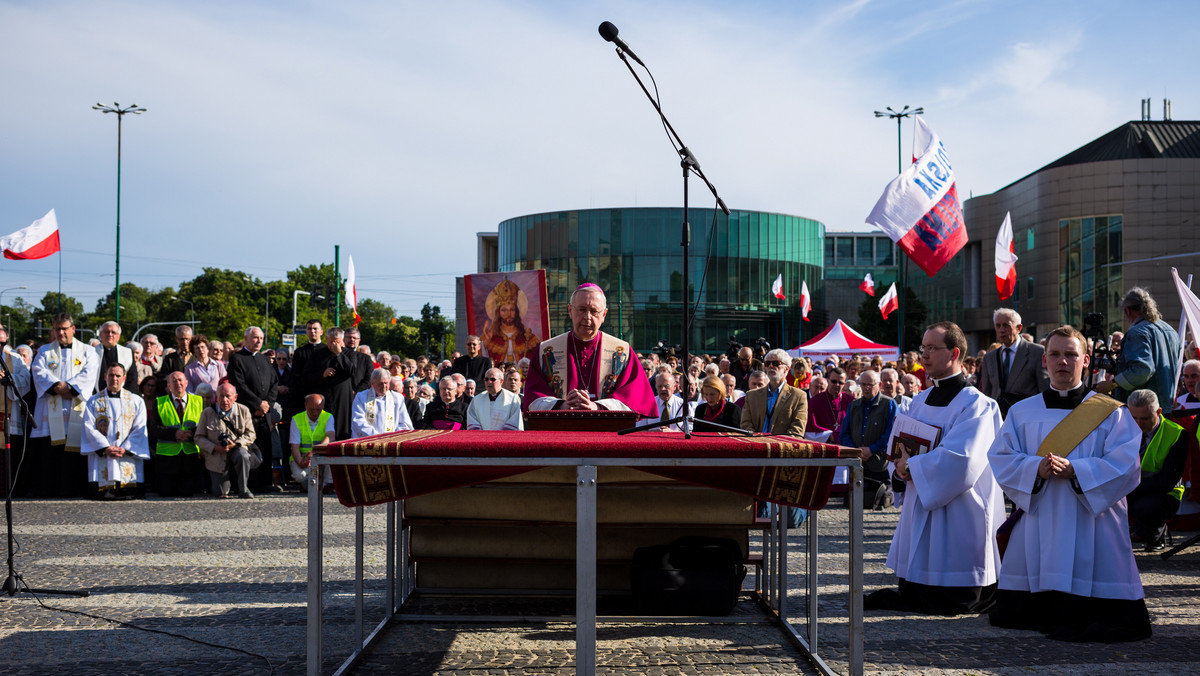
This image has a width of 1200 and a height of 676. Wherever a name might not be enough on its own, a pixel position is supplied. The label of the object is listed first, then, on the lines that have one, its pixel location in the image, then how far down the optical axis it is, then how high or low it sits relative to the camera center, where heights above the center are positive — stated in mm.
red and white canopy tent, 24094 +309
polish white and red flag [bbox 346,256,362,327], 23495 +1641
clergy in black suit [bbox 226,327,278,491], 12797 -399
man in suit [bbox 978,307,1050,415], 9133 -119
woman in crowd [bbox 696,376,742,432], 10445 -487
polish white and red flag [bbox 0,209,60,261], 14281 +1663
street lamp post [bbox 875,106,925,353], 37250 +9138
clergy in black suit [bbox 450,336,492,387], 13148 -94
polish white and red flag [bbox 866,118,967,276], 12461 +1861
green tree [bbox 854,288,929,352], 49188 +1949
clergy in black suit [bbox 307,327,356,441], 12758 -214
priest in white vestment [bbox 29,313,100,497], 11945 -636
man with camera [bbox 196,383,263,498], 12227 -1055
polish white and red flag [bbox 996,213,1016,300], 21812 +2217
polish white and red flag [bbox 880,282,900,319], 30562 +1796
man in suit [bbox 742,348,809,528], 10414 -560
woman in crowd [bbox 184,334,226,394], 12922 -147
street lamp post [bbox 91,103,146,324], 34362 +8550
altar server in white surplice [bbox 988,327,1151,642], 5434 -841
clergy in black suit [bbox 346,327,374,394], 12930 -112
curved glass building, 56844 +5230
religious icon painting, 13172 +618
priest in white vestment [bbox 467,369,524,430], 10383 -506
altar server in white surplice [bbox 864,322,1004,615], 6016 -890
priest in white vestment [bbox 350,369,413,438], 12023 -630
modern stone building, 41750 +6066
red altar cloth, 4043 -393
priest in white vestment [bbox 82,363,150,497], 11789 -953
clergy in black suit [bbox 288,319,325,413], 12742 -227
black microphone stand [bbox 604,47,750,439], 4469 +607
